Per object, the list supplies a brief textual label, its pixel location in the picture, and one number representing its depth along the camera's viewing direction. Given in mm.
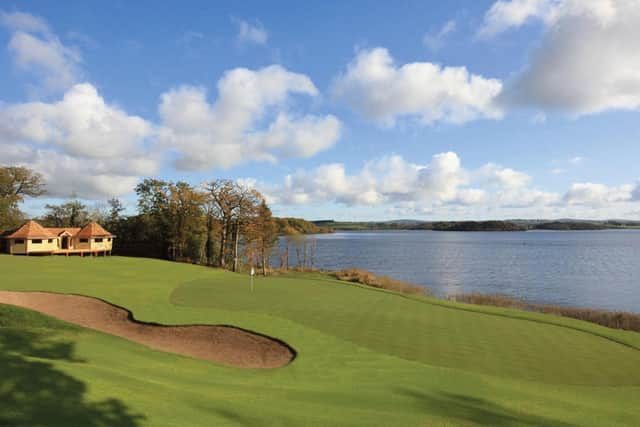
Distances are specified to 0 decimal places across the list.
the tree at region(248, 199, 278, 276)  43219
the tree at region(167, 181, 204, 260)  44312
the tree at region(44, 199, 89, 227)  52719
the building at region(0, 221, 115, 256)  35594
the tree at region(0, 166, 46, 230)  42719
